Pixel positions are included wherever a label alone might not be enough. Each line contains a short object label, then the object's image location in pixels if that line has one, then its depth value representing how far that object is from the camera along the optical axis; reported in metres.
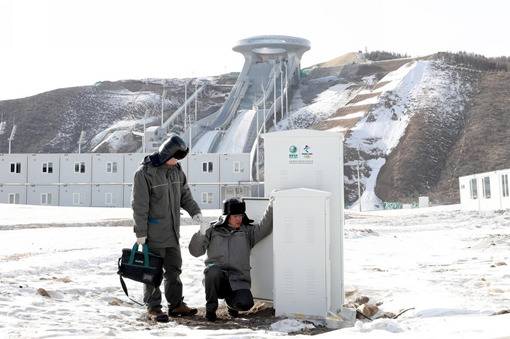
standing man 6.70
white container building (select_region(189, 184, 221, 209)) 47.75
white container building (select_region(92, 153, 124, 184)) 48.31
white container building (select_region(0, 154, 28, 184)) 47.66
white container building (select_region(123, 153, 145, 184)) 48.20
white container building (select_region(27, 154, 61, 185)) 47.88
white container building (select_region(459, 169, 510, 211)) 31.16
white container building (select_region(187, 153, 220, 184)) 48.28
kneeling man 6.67
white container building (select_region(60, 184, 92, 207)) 48.03
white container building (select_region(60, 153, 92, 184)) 48.28
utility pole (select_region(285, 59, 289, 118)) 80.72
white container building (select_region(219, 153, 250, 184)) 48.09
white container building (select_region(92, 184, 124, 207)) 48.19
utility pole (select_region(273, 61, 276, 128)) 77.88
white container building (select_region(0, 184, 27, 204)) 47.75
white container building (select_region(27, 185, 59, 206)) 47.72
